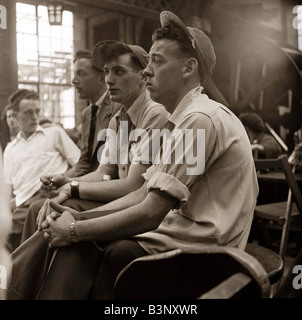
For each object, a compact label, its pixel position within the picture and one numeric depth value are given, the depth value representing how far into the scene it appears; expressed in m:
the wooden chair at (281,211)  1.75
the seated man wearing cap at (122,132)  1.50
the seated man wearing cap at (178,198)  1.05
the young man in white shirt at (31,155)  2.20
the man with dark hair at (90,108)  2.03
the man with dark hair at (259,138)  3.02
